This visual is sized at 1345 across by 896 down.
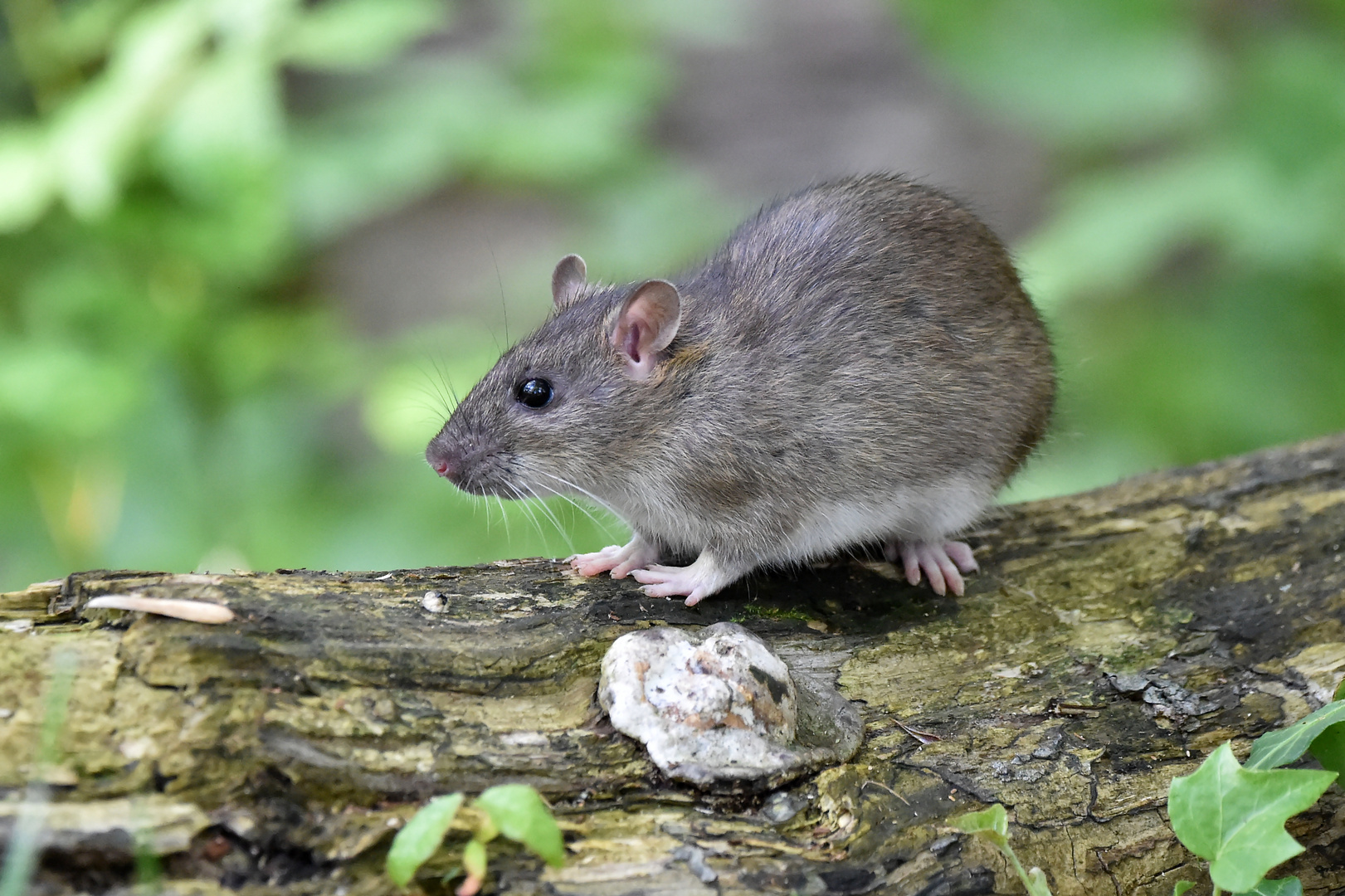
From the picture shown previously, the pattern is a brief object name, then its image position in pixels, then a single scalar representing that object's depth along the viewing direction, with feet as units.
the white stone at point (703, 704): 9.59
